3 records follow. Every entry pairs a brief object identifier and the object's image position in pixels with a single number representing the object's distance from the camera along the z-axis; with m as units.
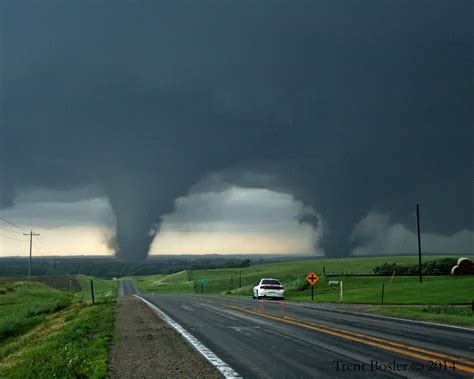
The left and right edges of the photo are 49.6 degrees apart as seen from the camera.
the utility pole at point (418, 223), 59.82
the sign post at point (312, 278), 40.64
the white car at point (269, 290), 42.72
